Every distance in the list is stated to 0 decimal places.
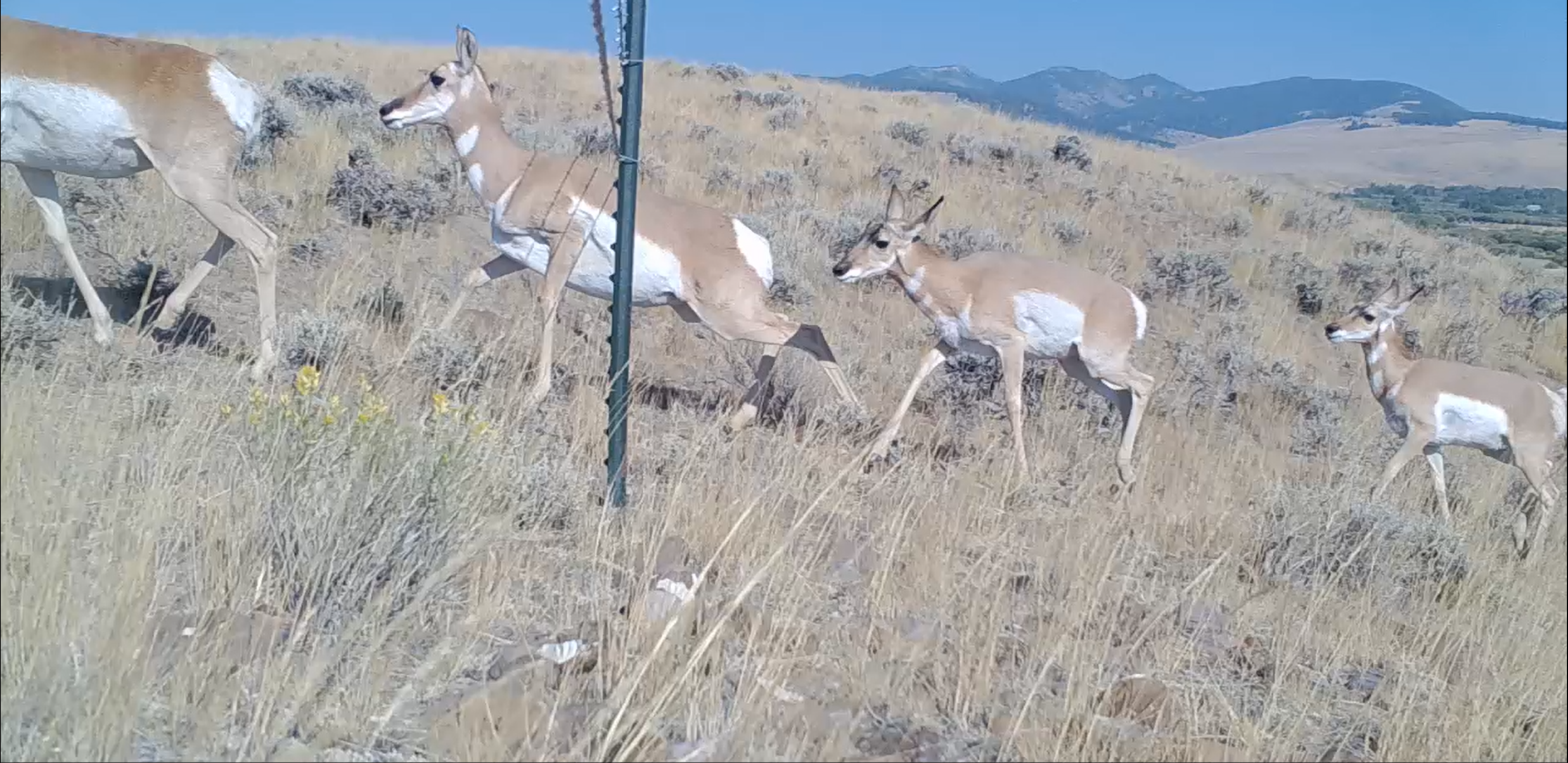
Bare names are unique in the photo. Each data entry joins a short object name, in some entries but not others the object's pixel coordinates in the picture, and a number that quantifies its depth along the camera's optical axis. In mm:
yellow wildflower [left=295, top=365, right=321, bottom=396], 4004
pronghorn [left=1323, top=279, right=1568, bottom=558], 8242
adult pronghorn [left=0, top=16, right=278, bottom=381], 5551
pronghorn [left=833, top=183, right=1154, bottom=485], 7812
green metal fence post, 4633
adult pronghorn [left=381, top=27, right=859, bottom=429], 7168
